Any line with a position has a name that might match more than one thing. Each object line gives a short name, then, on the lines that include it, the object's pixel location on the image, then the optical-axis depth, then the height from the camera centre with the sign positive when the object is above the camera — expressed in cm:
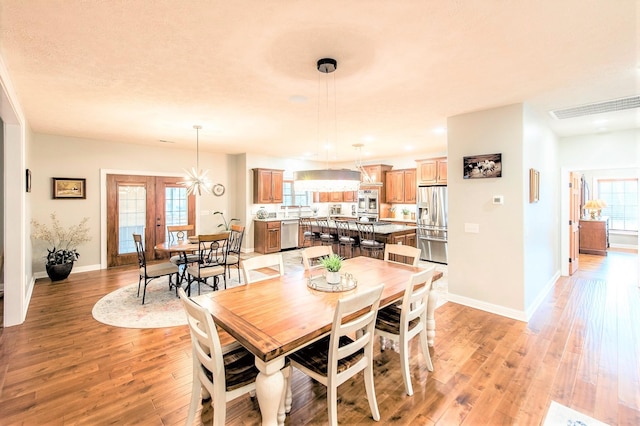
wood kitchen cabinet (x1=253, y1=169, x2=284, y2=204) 760 +69
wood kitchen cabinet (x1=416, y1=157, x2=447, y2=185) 664 +92
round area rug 348 -128
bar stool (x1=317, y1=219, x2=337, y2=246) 639 -53
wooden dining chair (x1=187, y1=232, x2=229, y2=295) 409 -77
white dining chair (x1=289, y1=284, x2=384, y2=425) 173 -96
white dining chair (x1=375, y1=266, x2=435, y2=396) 221 -94
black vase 501 -100
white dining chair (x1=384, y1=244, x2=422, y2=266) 324 -46
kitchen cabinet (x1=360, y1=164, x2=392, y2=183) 805 +110
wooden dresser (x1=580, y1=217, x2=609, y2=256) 744 -70
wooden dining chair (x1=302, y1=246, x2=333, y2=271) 321 -48
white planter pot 250 -58
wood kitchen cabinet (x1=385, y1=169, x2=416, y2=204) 769 +67
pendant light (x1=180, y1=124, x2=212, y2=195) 516 +53
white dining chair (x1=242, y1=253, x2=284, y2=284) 258 -49
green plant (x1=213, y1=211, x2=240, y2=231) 761 -30
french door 609 +3
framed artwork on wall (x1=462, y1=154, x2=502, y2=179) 363 +57
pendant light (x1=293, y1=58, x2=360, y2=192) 299 +33
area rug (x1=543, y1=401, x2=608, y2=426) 194 -142
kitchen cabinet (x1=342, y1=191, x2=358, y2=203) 910 +44
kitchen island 558 -48
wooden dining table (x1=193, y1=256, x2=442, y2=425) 156 -67
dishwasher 793 -62
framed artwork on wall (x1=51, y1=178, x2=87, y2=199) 545 +48
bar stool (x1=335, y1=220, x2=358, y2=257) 595 -57
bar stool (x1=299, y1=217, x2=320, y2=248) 677 -51
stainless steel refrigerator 629 -26
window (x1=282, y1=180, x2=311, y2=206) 864 +47
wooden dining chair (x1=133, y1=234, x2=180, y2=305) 407 -82
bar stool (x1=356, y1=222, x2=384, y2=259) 546 -58
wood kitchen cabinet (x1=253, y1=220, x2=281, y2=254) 751 -63
